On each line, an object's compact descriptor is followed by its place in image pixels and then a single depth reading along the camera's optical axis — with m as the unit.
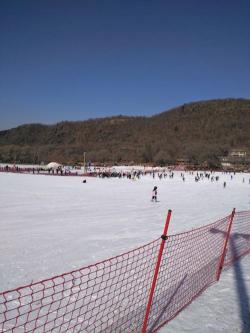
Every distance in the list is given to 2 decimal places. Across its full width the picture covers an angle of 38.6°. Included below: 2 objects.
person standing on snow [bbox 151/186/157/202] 21.93
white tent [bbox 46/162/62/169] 74.25
